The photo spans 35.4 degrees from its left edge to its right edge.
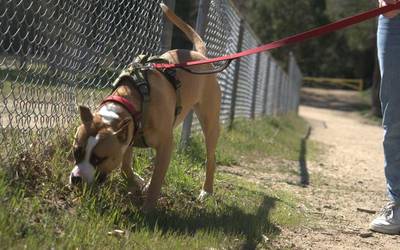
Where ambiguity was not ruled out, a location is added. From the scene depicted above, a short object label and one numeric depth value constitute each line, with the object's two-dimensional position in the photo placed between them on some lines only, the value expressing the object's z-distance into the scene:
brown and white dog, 3.40
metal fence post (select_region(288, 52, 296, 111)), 24.41
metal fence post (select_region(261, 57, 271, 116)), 16.28
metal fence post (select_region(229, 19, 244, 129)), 10.32
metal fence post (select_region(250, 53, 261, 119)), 13.76
